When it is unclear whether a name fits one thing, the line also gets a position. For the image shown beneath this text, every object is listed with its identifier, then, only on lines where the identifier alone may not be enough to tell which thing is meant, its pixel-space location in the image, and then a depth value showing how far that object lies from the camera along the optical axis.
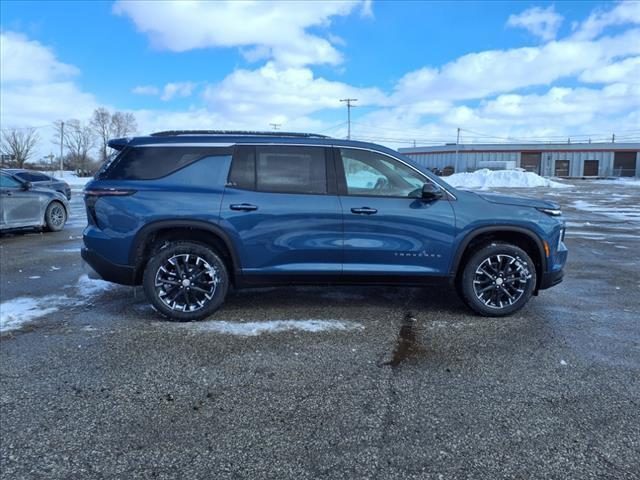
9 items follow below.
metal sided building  71.31
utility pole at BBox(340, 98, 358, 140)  78.07
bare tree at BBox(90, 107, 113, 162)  102.75
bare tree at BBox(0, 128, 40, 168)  86.00
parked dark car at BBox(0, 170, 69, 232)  10.66
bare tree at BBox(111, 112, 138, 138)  103.47
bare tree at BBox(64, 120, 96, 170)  97.75
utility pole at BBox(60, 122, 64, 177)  86.07
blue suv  4.80
